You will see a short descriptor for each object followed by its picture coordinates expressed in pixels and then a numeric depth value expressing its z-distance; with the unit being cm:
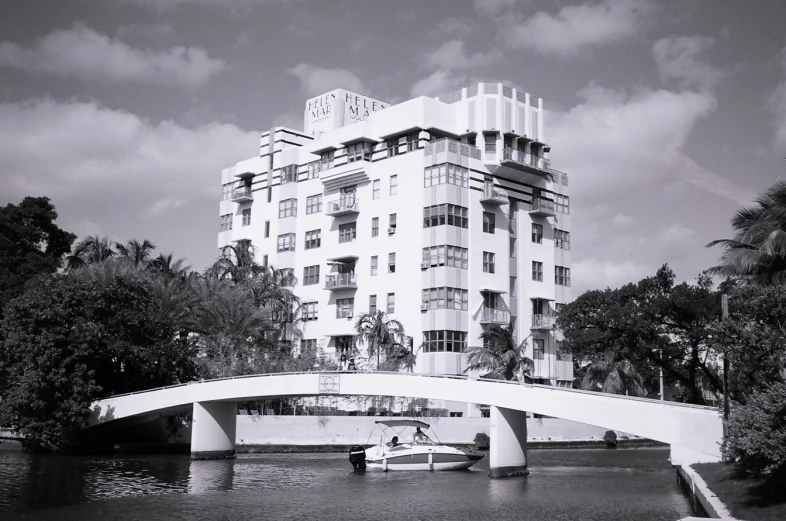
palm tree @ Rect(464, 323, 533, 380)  7331
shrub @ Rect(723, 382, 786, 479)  2367
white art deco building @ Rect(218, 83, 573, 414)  7762
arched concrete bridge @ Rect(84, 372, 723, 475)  3778
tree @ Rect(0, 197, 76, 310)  7625
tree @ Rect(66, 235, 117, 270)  8500
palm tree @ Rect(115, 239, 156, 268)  8506
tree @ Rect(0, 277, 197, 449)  5550
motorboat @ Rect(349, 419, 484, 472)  5275
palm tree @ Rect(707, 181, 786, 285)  3450
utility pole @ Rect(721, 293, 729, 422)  3209
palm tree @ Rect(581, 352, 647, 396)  8850
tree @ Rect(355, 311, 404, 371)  7519
